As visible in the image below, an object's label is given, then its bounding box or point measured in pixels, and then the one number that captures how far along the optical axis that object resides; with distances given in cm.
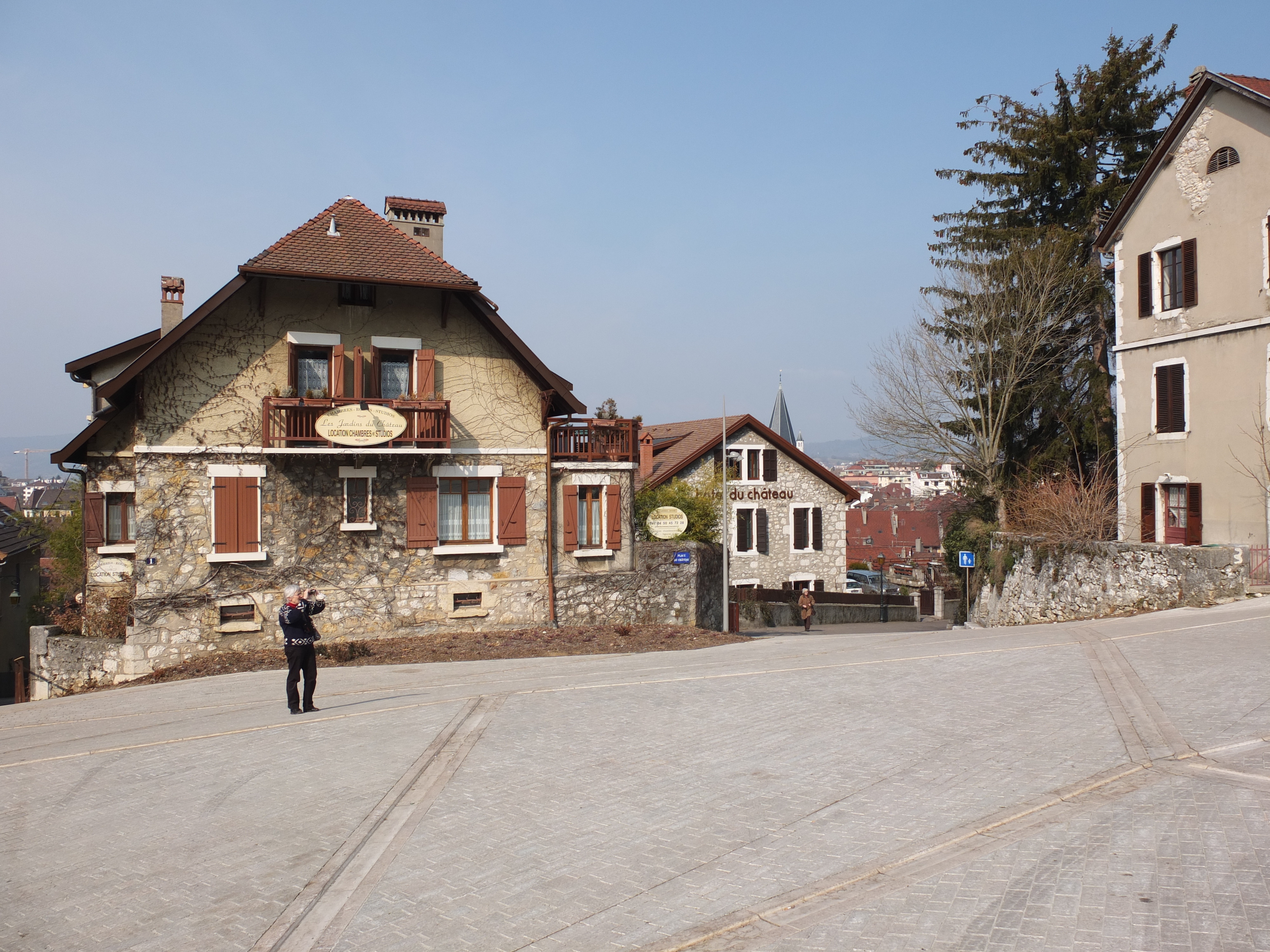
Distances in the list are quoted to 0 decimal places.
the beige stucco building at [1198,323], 2294
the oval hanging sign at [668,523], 2527
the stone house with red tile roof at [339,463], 1934
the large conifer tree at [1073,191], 3134
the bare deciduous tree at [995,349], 3117
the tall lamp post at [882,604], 4141
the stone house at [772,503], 4175
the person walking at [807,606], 3462
